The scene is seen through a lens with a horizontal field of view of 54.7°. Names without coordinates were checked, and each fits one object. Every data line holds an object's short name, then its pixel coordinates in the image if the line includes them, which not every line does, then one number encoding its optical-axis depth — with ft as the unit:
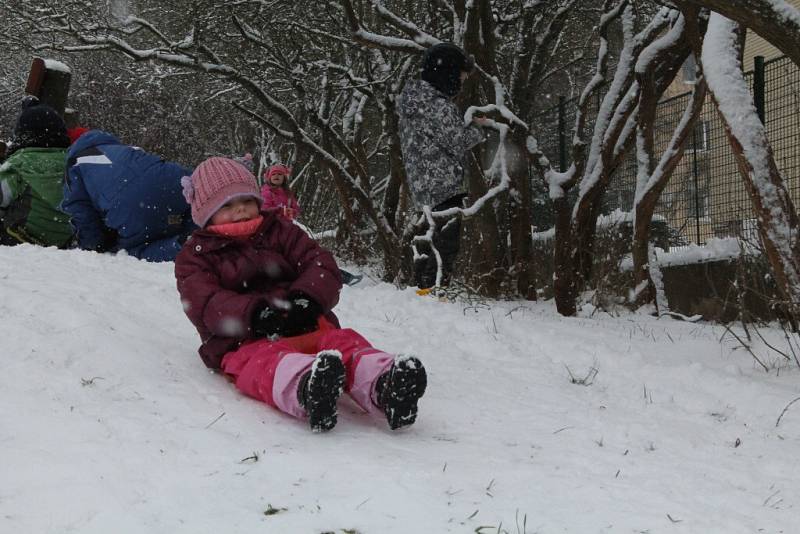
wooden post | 29.86
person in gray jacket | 20.52
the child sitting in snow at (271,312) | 9.08
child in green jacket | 25.34
